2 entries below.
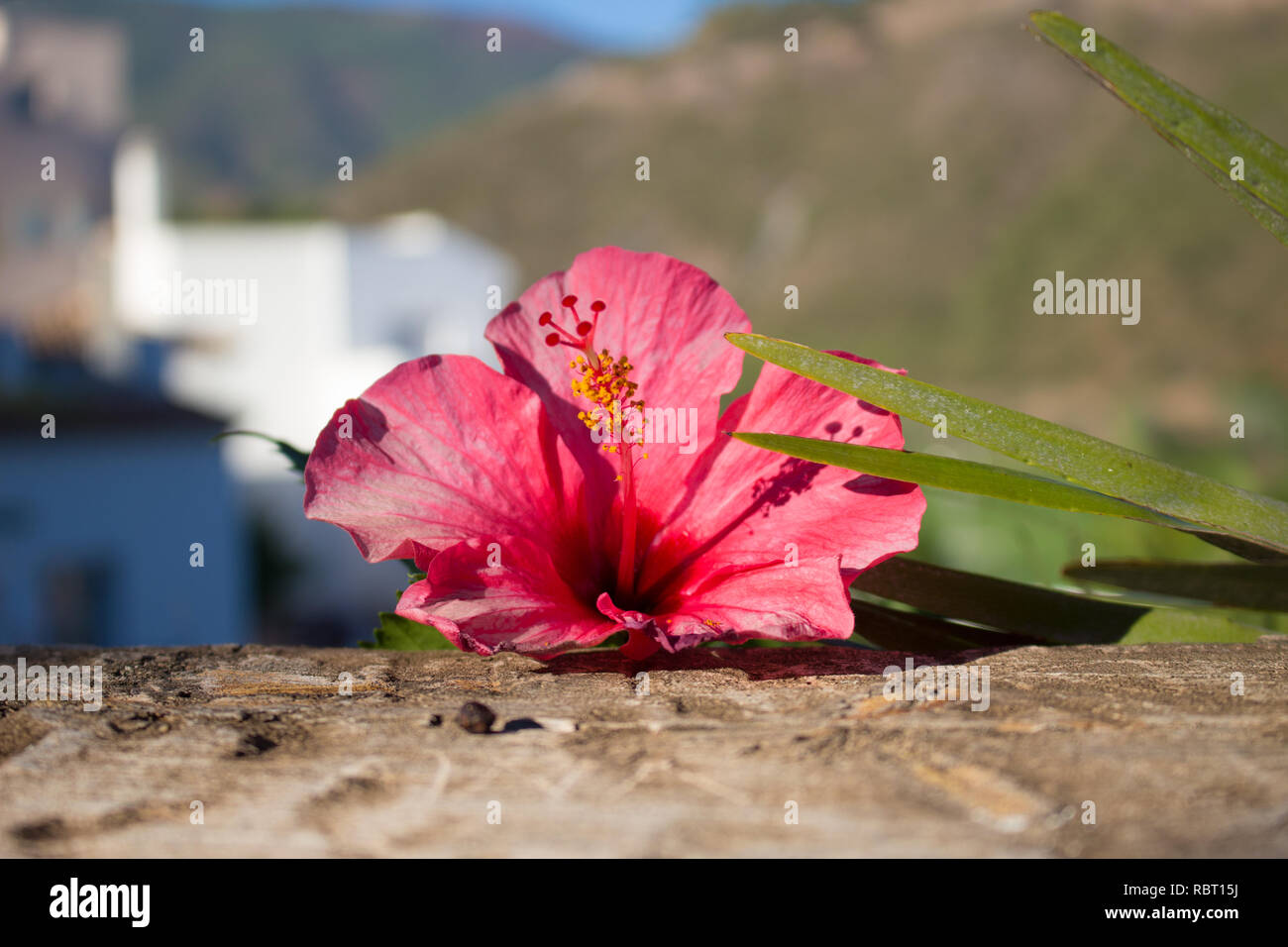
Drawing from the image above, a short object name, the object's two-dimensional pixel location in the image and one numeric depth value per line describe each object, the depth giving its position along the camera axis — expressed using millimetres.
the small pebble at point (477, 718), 278
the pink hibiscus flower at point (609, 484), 302
